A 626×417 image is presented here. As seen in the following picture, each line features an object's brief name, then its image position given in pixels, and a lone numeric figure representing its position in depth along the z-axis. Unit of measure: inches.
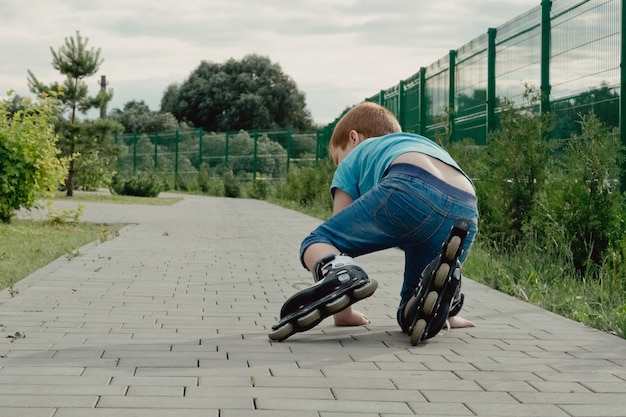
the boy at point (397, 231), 179.3
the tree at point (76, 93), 1032.2
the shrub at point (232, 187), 1349.7
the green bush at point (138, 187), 1171.9
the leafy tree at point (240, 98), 2593.5
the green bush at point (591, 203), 301.1
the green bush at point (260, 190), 1263.5
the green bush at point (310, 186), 823.1
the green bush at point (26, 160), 515.2
